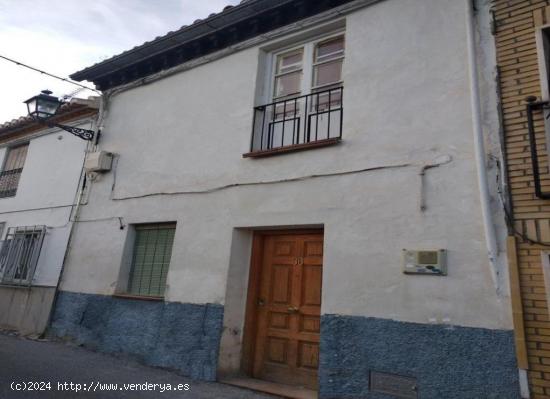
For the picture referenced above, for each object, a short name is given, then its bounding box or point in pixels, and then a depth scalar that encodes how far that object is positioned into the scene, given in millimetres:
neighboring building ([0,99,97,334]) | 8039
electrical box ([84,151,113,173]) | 7781
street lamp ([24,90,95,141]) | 7809
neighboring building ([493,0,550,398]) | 3615
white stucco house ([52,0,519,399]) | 4156
